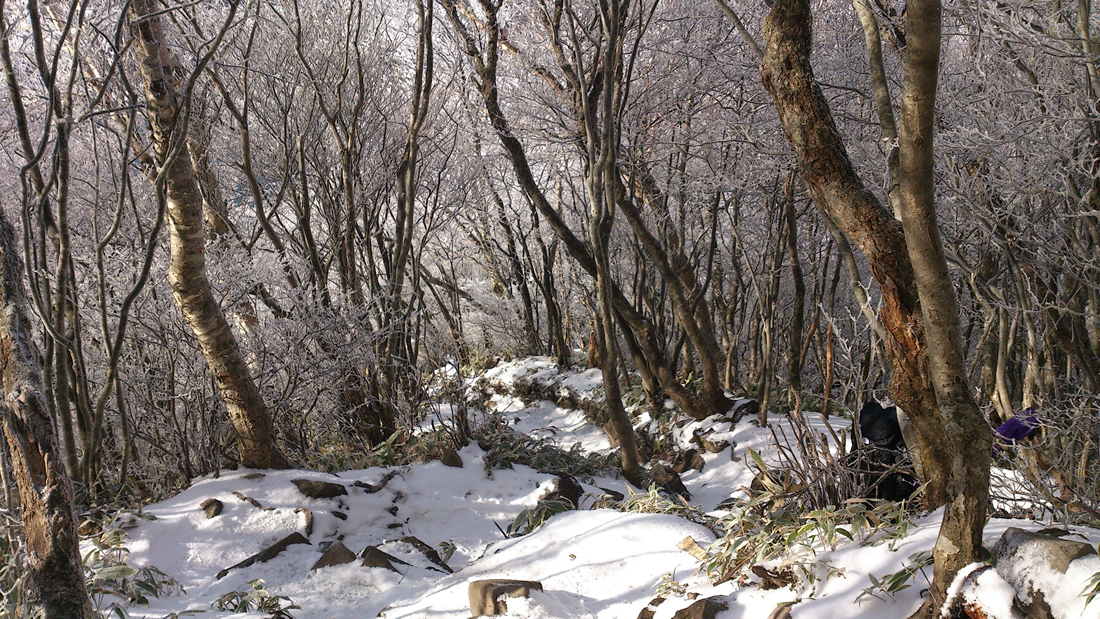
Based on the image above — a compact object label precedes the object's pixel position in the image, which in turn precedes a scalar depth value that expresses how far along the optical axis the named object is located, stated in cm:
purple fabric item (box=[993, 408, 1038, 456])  346
